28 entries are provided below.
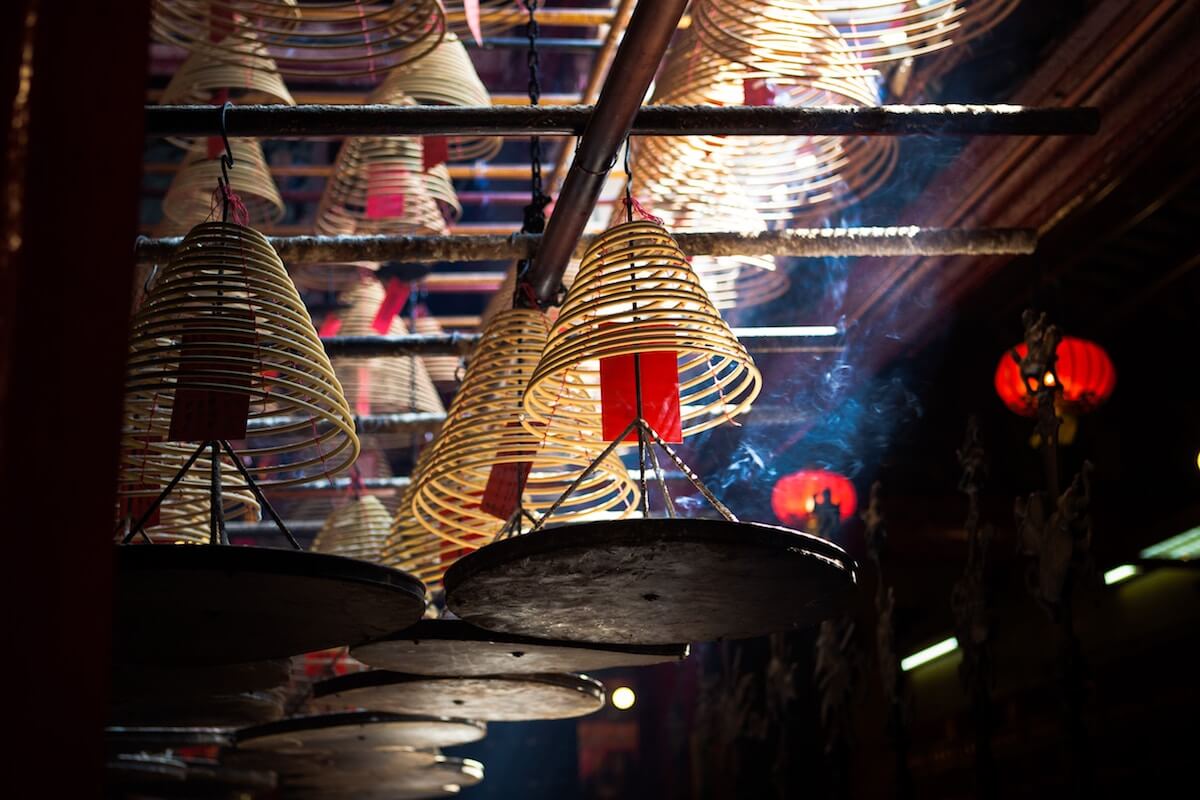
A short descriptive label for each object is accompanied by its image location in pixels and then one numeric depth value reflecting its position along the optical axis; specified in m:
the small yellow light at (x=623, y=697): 8.38
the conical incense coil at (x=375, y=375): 7.02
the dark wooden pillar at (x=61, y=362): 1.13
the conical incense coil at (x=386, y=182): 5.79
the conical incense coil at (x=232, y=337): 2.81
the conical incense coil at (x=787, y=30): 3.65
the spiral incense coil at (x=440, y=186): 5.86
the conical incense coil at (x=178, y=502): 3.56
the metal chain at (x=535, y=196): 4.18
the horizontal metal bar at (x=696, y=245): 4.19
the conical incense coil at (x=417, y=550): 4.33
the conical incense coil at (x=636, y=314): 2.82
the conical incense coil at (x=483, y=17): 4.66
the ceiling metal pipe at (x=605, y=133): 2.77
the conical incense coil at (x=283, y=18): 3.91
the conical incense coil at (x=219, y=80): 5.06
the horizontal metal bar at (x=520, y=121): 3.32
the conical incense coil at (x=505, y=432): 3.49
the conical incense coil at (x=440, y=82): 5.40
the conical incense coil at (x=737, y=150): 4.28
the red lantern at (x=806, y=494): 6.64
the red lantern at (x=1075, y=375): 5.14
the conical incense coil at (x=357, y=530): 5.96
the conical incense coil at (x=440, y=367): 8.41
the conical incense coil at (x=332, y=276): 7.18
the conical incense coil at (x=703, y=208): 4.77
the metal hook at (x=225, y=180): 3.12
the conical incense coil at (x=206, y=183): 5.68
